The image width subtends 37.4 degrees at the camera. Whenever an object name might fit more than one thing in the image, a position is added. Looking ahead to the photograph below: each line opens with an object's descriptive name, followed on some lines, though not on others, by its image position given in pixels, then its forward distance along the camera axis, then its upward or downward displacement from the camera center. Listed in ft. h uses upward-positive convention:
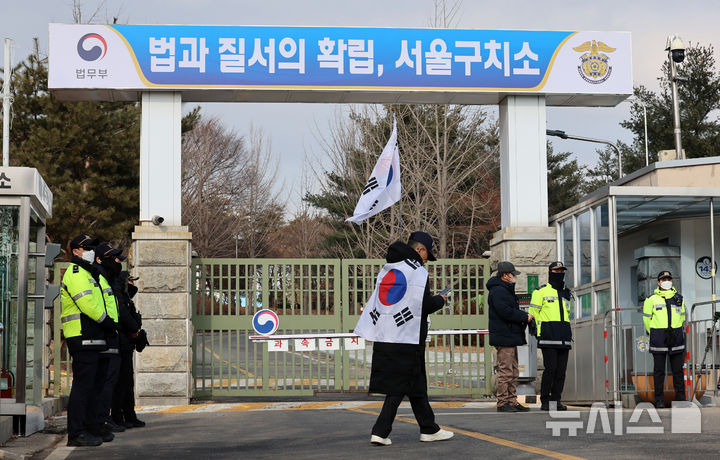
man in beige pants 43.78 -0.13
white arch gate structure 51.88 +12.12
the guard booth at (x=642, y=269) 49.37 +3.10
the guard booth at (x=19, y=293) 35.96 +1.19
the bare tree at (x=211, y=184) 157.48 +21.79
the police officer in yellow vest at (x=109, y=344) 34.45 -0.58
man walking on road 30.78 -0.10
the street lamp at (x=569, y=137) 85.03 +16.25
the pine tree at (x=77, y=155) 94.73 +15.96
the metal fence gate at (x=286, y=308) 53.83 +0.90
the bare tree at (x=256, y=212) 163.94 +17.64
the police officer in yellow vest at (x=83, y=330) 33.14 -0.10
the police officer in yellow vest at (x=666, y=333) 48.21 -0.40
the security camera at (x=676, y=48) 88.94 +23.36
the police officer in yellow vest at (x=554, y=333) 45.55 -0.35
